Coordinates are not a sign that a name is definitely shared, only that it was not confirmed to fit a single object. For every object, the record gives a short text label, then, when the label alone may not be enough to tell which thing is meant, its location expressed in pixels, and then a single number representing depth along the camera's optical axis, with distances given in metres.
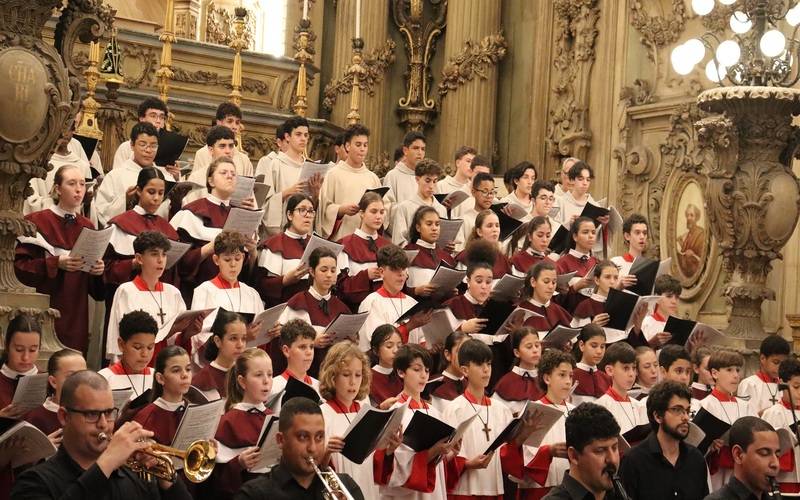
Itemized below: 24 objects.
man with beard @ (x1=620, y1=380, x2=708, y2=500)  11.34
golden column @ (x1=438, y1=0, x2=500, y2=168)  28.43
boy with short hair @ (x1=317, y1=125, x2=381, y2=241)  18.92
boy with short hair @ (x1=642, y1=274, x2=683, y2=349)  17.91
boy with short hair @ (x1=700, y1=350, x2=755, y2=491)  15.38
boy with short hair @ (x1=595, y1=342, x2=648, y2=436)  14.47
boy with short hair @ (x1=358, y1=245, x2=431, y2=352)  15.30
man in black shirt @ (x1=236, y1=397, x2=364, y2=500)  8.62
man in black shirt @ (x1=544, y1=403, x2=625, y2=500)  9.01
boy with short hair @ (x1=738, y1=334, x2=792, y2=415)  16.19
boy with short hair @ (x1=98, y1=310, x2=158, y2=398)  11.85
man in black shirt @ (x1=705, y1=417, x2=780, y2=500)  10.11
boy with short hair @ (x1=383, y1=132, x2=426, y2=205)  19.85
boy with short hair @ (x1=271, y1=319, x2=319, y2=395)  12.66
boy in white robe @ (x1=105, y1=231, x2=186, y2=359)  13.83
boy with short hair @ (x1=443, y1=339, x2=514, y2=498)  13.08
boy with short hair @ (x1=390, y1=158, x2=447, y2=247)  18.38
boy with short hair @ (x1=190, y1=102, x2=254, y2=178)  18.40
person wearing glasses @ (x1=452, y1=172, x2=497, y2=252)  19.22
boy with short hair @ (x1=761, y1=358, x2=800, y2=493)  15.14
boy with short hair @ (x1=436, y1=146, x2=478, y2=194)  20.69
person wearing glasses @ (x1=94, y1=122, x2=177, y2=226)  16.92
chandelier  16.58
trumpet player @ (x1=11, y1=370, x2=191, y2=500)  7.80
